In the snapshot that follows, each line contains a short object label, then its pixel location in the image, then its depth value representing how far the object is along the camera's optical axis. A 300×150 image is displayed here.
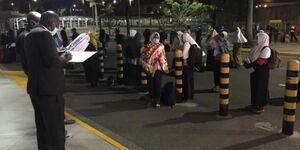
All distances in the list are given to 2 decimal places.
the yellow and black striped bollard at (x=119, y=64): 11.12
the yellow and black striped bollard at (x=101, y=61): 12.15
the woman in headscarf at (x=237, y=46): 14.74
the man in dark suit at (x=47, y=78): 4.19
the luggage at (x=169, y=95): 8.07
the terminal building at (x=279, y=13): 36.78
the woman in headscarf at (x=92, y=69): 10.88
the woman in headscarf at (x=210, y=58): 11.07
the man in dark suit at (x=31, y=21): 5.14
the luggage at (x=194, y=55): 8.59
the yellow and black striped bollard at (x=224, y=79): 7.05
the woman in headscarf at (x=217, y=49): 9.83
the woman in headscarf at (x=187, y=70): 8.65
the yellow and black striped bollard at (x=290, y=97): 5.96
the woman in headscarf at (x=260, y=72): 7.21
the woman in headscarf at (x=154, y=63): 7.93
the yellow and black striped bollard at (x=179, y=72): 8.33
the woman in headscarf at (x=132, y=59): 10.30
